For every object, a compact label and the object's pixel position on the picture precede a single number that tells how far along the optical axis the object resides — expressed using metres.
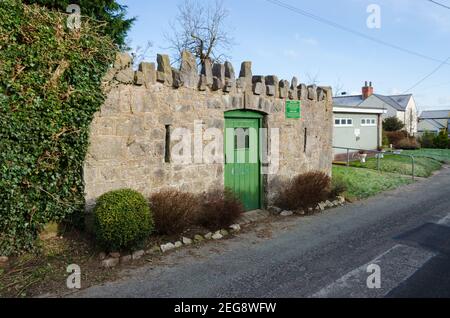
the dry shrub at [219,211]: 6.33
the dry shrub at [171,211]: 5.65
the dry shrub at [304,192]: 8.09
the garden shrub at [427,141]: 28.83
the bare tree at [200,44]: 20.23
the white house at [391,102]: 37.22
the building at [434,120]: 50.16
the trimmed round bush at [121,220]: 4.78
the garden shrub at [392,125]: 30.38
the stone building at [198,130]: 5.60
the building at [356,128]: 18.61
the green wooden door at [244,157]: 7.41
